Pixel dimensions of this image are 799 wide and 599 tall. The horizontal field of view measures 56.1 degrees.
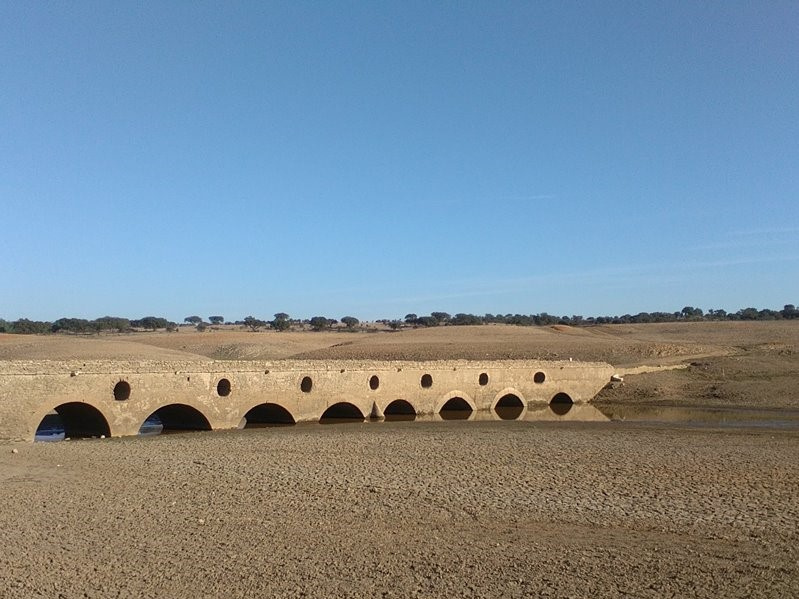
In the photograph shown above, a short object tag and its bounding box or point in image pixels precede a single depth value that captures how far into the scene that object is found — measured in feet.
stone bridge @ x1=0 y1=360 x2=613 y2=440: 83.97
